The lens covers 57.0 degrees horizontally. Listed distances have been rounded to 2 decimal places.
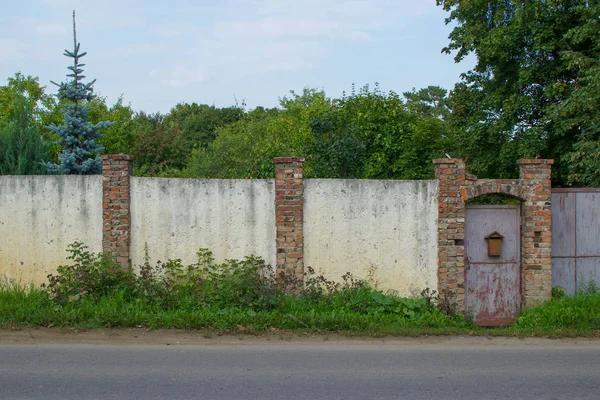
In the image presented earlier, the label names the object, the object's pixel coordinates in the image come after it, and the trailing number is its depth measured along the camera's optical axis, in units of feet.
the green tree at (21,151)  41.11
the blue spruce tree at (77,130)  40.34
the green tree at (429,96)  156.46
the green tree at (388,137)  51.55
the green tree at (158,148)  90.80
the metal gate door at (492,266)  31.58
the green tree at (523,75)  46.78
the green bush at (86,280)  29.50
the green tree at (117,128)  73.38
